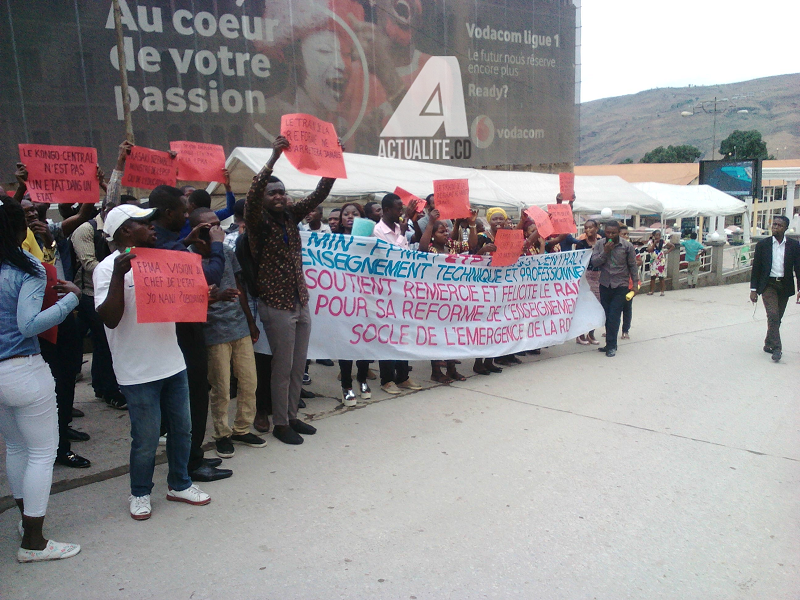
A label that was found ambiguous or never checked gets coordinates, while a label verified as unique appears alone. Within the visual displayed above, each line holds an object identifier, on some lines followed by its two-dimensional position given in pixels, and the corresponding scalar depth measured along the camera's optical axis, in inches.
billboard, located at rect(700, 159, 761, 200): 1197.1
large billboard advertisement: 615.5
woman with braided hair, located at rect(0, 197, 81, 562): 116.7
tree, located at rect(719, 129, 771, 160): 2583.7
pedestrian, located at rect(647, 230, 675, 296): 569.3
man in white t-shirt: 128.3
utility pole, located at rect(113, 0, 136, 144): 527.2
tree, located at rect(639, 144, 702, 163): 2997.0
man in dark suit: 309.9
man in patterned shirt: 179.5
